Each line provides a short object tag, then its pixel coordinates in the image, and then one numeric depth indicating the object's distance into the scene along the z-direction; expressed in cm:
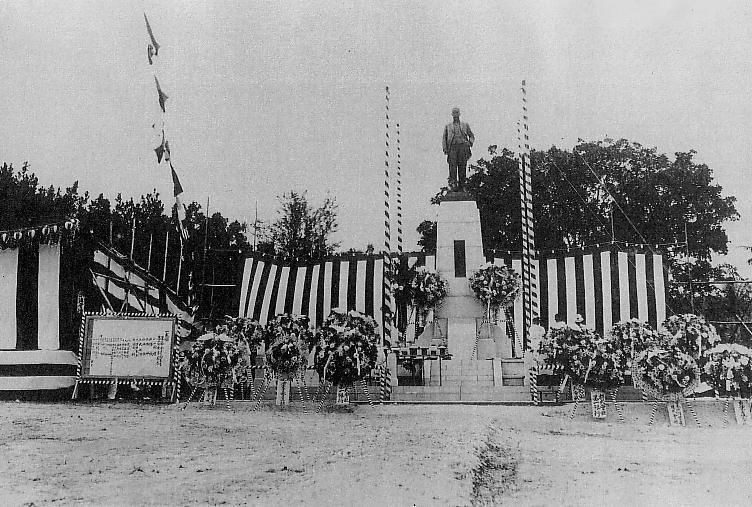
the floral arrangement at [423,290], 1041
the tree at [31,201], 883
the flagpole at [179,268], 1071
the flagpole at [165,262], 1083
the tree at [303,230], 1084
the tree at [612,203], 1152
